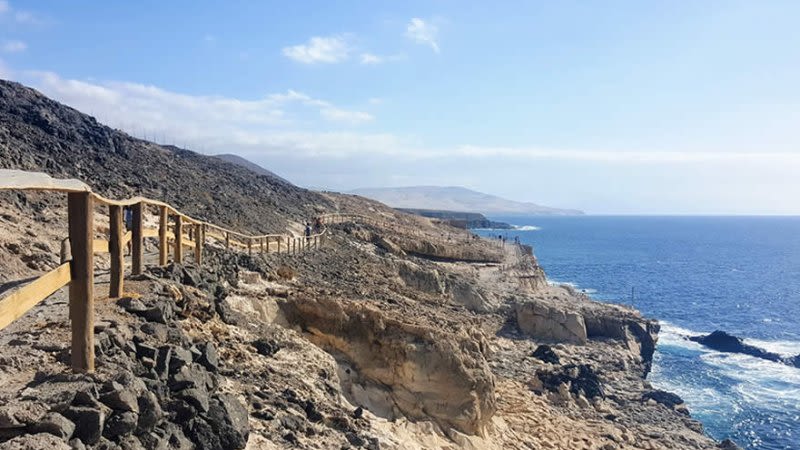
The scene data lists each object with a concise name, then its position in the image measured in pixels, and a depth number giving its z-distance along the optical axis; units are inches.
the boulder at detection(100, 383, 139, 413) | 182.9
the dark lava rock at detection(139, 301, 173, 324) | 270.7
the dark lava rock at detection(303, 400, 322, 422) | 311.3
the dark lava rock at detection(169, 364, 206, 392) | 228.1
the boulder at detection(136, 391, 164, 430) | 191.9
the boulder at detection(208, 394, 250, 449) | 227.3
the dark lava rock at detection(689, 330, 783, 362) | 1437.1
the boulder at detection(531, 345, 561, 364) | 1005.8
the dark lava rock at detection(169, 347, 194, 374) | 237.0
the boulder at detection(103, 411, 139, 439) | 178.1
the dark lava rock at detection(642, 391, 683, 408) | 931.3
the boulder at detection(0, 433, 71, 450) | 147.7
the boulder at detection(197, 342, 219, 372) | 274.2
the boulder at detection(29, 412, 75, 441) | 157.8
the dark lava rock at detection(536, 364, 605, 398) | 864.9
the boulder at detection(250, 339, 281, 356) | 366.6
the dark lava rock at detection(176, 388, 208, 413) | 223.2
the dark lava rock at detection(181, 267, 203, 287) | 376.5
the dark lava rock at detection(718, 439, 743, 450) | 786.2
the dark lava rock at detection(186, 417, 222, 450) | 215.3
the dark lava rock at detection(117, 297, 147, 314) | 267.6
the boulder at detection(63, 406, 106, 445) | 167.3
